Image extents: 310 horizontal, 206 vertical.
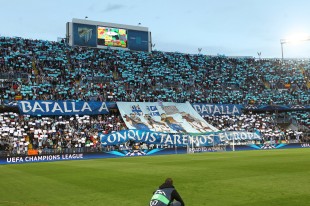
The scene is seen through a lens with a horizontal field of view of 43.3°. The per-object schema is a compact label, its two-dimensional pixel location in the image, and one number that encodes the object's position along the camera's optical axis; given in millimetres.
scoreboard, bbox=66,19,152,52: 75625
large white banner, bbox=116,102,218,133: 58406
